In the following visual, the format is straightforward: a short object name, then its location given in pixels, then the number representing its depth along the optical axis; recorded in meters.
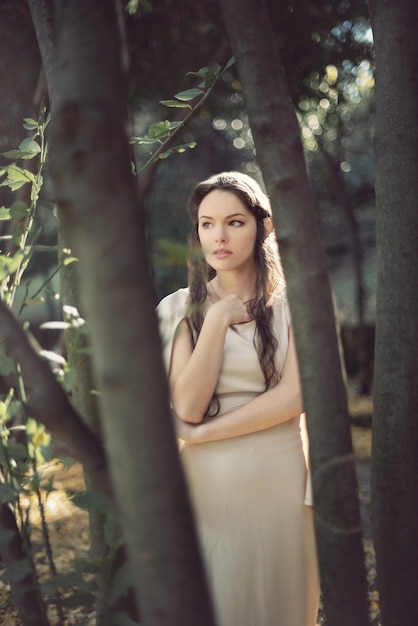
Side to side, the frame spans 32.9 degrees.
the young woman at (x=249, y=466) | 2.27
